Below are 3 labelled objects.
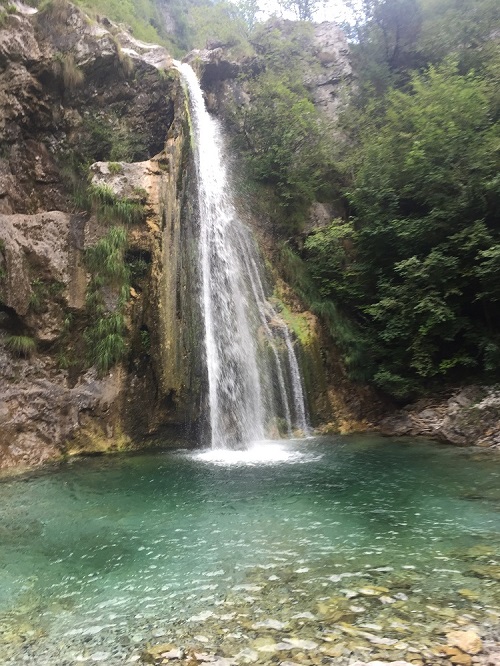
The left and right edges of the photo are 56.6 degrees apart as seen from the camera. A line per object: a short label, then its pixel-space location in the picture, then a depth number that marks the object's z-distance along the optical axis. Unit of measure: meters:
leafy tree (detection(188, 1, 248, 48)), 21.31
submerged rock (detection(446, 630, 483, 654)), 3.04
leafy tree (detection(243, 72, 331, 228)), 16.02
